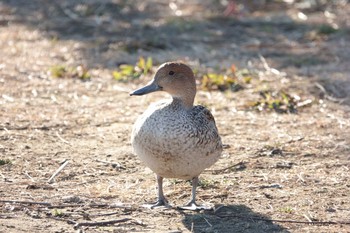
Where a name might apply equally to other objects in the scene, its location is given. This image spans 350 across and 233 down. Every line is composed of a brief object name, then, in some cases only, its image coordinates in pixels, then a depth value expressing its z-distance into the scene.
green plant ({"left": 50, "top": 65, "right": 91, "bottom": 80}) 18.86
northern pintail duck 11.32
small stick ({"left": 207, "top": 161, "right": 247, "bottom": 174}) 13.35
